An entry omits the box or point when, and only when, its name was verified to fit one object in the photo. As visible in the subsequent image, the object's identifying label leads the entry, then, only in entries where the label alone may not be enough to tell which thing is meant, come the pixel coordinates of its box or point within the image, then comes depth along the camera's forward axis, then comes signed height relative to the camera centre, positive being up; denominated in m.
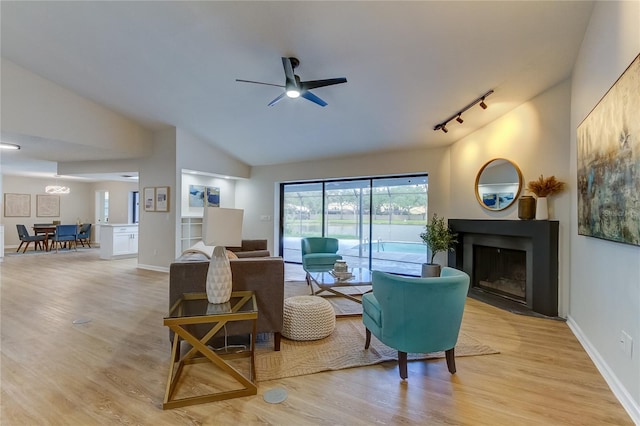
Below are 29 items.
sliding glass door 6.28 -0.11
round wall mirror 4.20 +0.45
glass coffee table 3.79 -0.87
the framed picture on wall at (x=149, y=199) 6.48 +0.26
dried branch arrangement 3.60 +0.35
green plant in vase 5.03 -0.44
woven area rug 2.45 -1.25
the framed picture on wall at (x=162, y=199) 6.28 +0.26
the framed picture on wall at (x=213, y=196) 7.66 +0.40
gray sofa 2.59 -0.63
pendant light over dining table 9.48 +0.66
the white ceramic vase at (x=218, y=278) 2.42 -0.53
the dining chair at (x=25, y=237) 8.94 -0.80
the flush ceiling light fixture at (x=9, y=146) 5.47 +1.17
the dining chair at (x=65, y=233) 9.14 -0.71
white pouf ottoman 2.97 -1.06
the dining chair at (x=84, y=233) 9.98 -0.76
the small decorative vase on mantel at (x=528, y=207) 3.85 +0.10
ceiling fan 3.15 +1.36
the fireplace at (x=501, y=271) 4.26 -0.86
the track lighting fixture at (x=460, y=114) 3.91 +1.44
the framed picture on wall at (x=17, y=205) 9.88 +0.16
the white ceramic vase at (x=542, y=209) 3.74 +0.08
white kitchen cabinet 7.91 -0.80
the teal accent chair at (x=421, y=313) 2.21 -0.74
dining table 9.37 -0.65
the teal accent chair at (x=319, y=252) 5.20 -0.72
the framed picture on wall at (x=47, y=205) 10.47 +0.18
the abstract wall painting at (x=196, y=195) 7.29 +0.40
